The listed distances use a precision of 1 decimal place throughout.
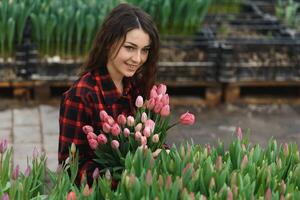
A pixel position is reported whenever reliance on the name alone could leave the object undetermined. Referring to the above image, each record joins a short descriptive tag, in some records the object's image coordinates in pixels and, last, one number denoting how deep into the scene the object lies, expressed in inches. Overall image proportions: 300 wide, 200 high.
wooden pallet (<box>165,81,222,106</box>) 292.7
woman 140.9
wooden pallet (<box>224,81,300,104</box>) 295.6
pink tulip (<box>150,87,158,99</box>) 135.2
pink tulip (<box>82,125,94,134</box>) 132.4
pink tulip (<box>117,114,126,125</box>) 133.0
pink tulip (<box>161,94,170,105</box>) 135.0
